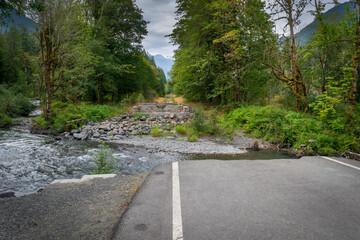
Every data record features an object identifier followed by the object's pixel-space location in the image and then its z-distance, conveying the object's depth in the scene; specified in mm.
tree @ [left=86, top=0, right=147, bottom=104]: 19250
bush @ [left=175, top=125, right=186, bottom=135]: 11755
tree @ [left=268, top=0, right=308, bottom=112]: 10359
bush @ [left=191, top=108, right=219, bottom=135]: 11500
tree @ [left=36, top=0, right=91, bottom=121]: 11875
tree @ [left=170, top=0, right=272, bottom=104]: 11636
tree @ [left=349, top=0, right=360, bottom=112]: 7793
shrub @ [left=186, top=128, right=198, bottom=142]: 10477
